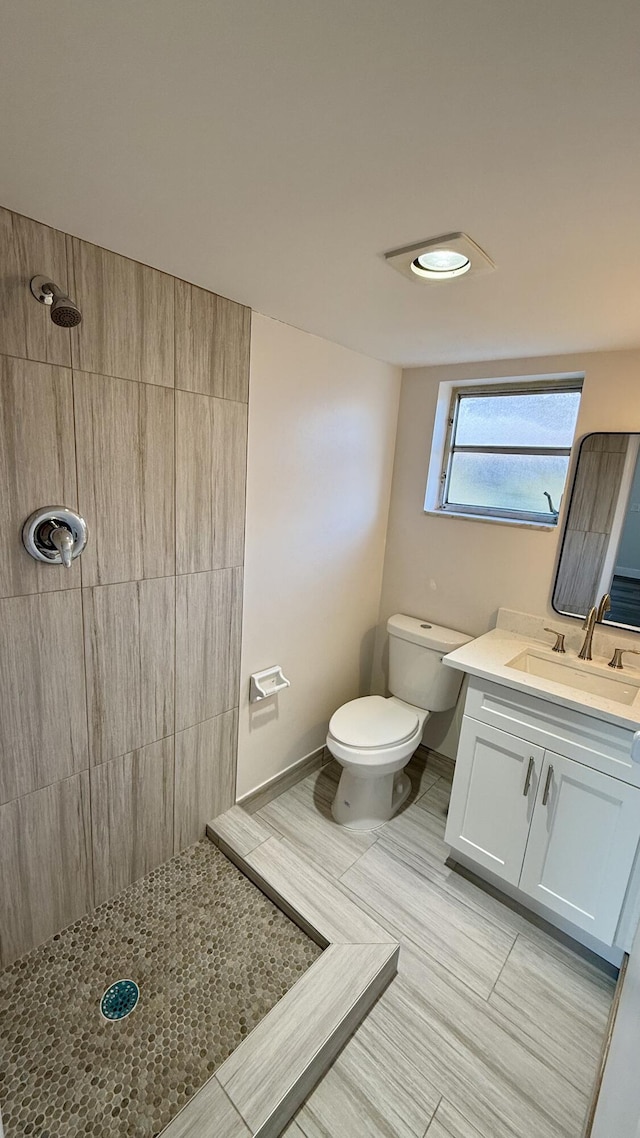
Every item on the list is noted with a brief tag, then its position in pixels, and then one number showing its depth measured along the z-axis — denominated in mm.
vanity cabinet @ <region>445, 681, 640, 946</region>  1501
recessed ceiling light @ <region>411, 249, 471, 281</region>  1167
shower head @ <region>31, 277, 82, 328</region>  1052
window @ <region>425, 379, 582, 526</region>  2086
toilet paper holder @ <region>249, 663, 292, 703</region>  1998
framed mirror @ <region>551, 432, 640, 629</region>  1834
